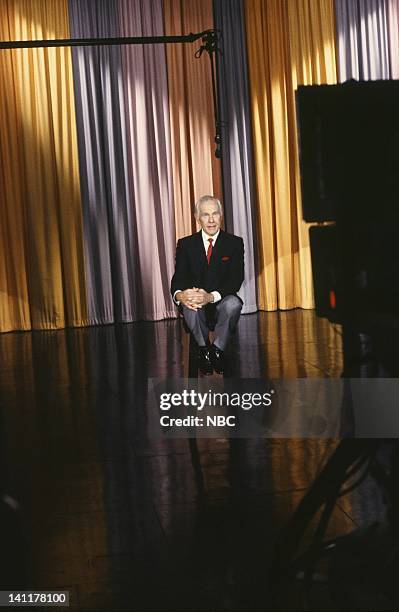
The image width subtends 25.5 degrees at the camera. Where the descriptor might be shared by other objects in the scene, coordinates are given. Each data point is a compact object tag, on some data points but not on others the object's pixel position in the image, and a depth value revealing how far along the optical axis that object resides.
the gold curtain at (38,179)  8.81
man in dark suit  5.10
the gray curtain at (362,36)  9.10
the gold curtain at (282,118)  9.09
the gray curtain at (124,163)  8.89
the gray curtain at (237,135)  9.09
